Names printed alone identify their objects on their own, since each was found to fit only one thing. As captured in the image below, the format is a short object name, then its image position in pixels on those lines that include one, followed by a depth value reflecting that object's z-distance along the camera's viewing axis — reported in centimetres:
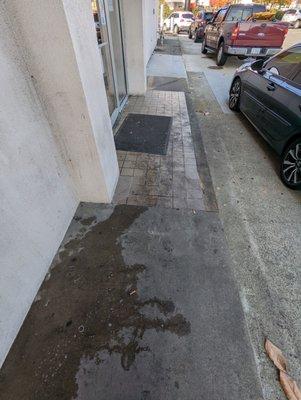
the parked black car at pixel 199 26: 1476
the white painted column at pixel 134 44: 507
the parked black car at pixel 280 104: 315
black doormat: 409
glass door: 400
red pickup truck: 801
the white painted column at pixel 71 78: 168
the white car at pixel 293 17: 2267
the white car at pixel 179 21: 1947
